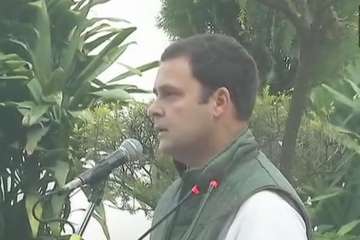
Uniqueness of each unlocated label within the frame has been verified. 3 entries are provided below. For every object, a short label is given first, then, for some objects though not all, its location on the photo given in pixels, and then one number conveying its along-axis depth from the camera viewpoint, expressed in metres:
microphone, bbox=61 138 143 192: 4.31
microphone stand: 4.31
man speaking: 3.71
